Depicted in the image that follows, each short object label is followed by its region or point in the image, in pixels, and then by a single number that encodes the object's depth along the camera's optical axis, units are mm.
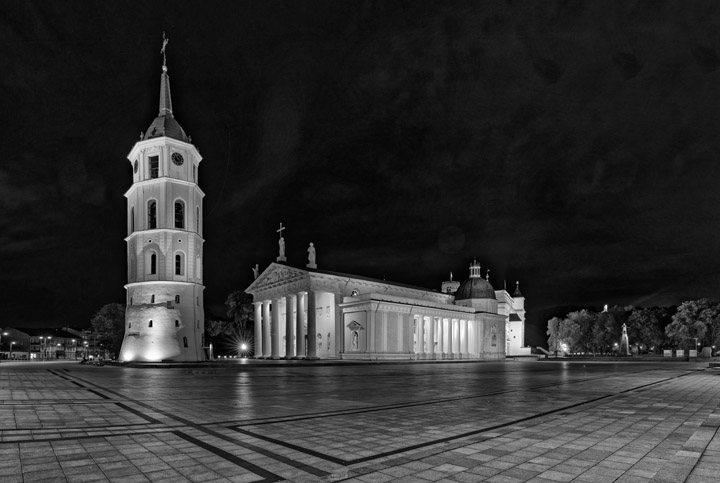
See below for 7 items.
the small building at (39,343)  130750
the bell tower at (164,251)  46938
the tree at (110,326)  72250
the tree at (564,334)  107938
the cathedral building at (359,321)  69438
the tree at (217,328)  91044
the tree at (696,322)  85375
